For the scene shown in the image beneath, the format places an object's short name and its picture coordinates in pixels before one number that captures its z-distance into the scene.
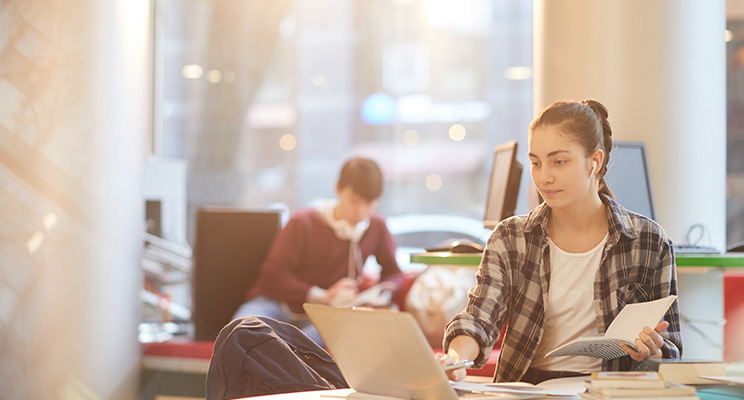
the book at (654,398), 1.17
